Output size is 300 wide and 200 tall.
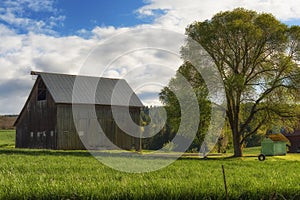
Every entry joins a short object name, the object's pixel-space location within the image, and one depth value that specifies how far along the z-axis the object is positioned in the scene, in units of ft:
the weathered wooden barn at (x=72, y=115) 138.31
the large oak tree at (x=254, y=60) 106.73
